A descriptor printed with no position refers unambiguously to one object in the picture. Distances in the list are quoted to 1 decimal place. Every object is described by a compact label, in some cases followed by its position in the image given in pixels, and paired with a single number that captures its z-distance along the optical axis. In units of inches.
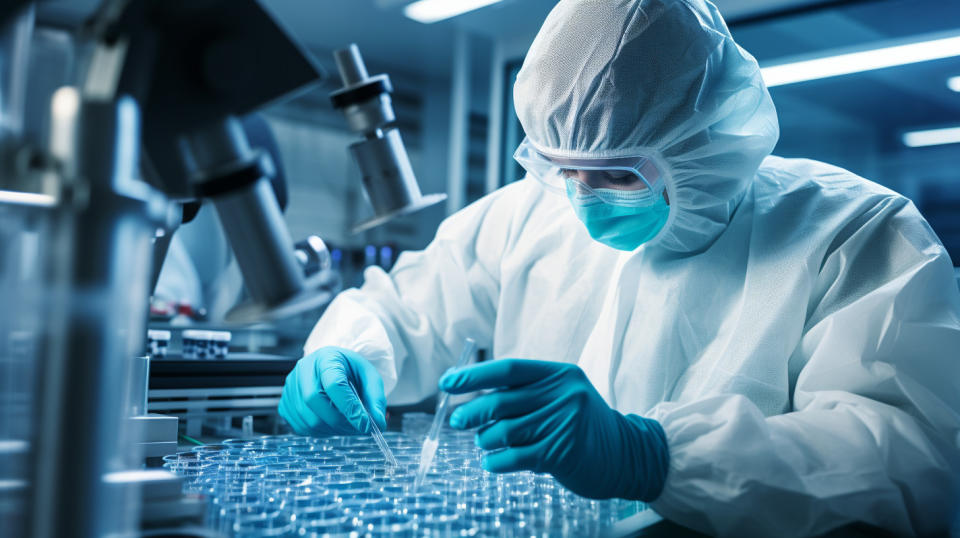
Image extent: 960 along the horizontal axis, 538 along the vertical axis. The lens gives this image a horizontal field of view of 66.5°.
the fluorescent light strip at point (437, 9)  141.3
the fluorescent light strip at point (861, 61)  130.3
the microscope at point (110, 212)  19.6
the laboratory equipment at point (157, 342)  62.2
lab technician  38.7
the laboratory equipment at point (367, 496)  32.4
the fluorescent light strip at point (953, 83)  136.1
